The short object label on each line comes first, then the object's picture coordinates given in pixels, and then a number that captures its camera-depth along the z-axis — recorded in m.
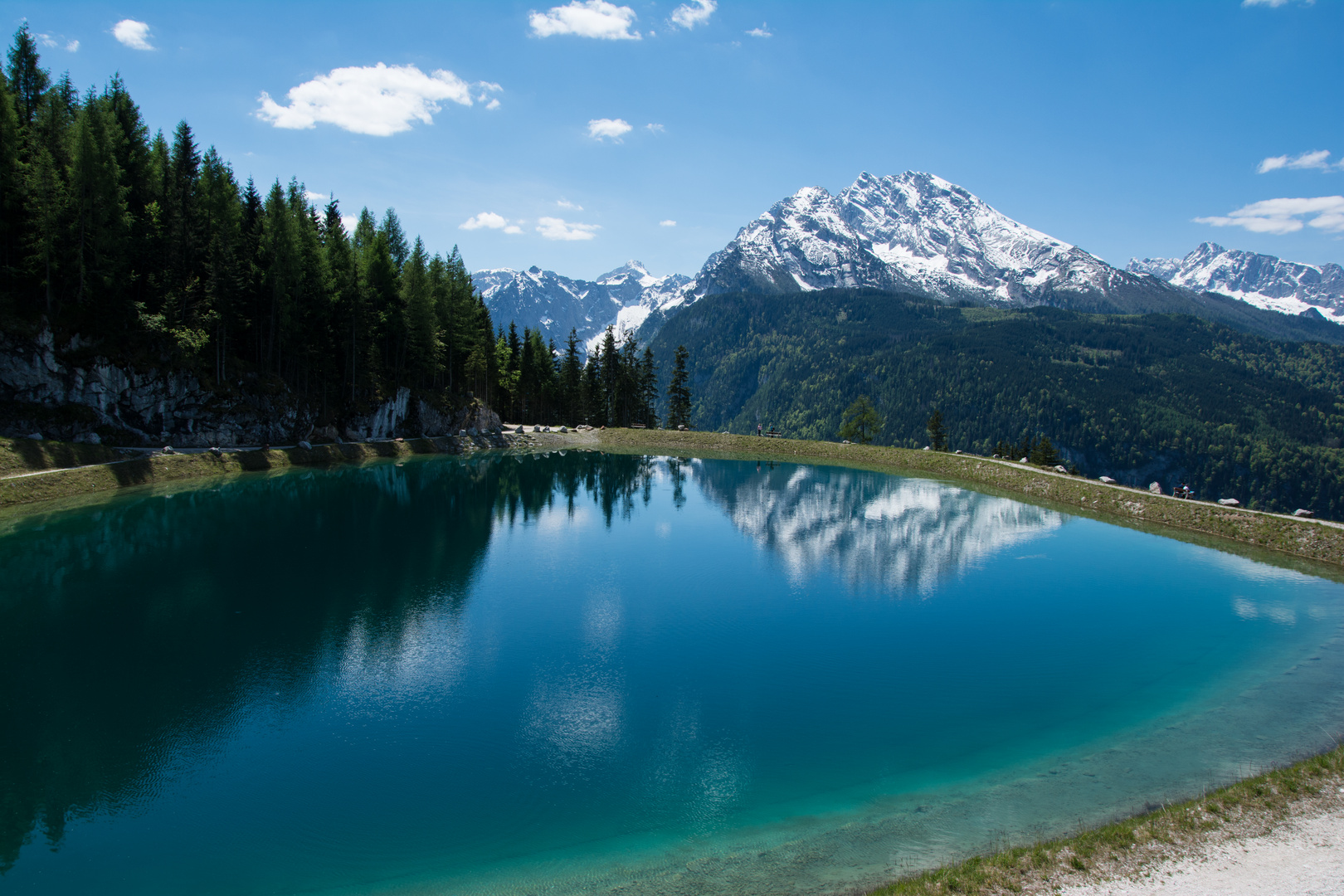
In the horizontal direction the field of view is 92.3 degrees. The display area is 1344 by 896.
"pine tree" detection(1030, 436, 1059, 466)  89.67
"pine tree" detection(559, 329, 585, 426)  119.06
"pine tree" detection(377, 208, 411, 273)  89.31
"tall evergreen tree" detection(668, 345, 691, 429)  115.12
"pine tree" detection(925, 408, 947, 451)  100.12
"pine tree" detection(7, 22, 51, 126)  58.84
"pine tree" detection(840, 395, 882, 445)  104.81
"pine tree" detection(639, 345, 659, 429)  119.56
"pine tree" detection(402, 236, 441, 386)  82.44
